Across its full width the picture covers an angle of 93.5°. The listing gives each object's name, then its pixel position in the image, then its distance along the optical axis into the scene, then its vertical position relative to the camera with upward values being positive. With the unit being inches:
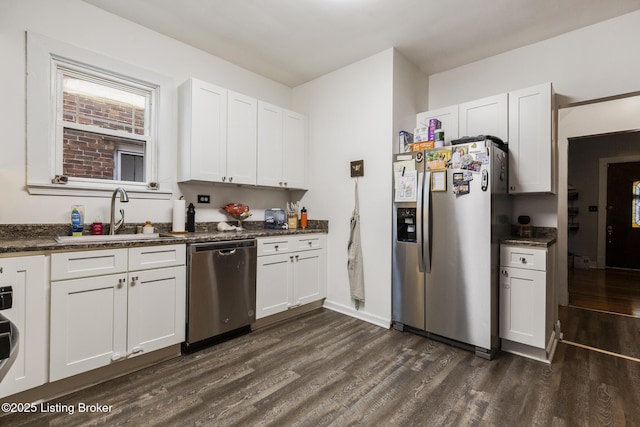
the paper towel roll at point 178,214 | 108.3 -0.4
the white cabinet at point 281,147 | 131.5 +30.6
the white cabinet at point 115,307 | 71.8 -25.2
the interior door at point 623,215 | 224.8 +0.7
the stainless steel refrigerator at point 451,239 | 94.1 -8.4
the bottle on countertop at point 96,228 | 94.0 -4.9
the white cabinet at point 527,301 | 90.7 -26.9
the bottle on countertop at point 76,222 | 89.4 -2.9
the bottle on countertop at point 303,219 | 144.7 -2.5
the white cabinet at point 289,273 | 114.7 -24.5
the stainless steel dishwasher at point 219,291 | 93.8 -25.8
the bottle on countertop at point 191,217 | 114.9 -1.6
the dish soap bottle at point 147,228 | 103.1 -5.3
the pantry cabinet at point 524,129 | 99.3 +30.5
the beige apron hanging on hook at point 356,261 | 125.7 -19.8
